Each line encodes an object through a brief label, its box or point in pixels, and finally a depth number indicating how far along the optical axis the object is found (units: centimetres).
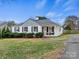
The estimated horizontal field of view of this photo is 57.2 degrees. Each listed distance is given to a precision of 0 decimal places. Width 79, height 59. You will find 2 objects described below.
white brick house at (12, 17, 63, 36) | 1588
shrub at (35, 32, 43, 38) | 1362
